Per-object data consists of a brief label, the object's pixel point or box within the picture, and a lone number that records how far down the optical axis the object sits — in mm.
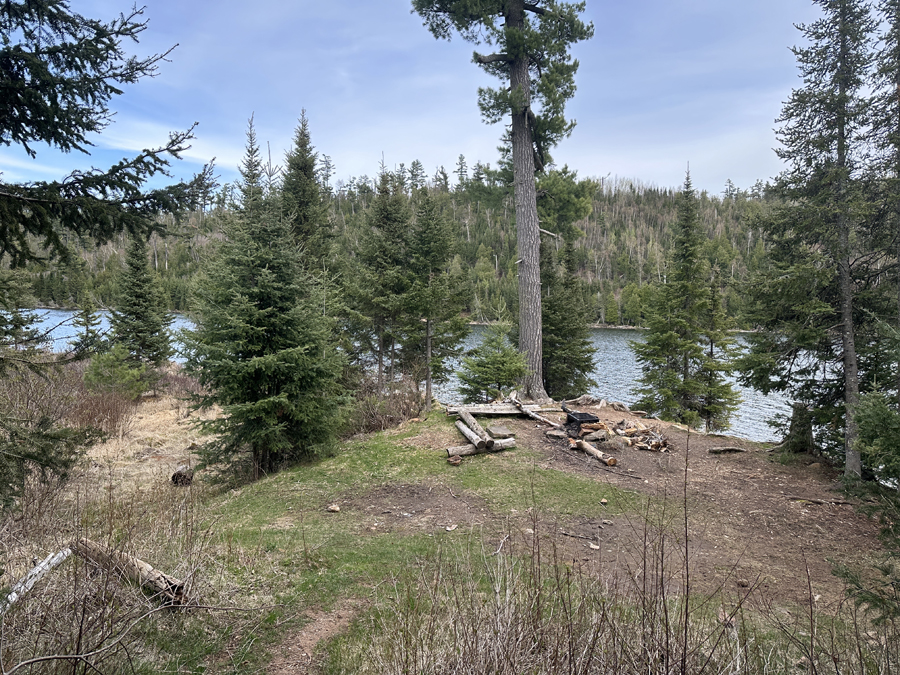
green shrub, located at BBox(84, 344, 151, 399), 15305
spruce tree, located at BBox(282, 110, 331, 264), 16391
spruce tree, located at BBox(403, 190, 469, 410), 15953
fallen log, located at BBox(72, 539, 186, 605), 3160
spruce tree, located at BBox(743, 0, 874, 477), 7426
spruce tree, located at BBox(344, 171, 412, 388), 15852
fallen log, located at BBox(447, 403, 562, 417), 9812
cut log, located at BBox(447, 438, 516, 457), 7879
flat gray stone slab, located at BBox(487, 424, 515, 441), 8484
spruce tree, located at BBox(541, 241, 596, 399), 18906
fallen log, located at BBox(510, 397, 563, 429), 9391
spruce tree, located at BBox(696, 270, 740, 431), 16422
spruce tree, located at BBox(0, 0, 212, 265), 3383
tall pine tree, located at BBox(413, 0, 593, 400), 10852
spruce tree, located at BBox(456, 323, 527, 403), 12281
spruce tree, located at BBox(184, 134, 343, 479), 7723
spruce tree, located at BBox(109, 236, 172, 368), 18422
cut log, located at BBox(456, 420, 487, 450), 8017
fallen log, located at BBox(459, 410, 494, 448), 8078
